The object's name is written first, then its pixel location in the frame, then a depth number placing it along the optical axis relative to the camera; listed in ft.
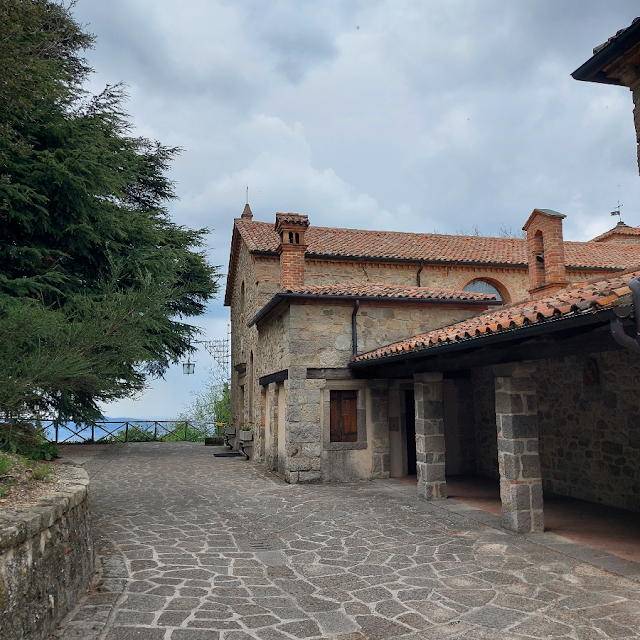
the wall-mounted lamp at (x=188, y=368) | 68.54
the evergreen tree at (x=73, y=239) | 19.54
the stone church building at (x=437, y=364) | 21.47
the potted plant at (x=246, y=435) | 51.60
